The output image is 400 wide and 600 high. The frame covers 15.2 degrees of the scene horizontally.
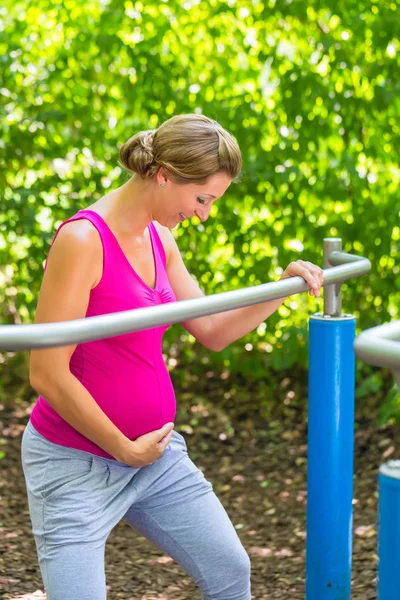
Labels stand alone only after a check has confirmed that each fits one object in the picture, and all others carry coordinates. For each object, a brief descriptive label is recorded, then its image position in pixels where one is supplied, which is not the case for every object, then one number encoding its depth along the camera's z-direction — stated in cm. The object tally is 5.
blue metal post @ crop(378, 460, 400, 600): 210
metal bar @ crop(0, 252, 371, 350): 234
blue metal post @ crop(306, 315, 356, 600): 389
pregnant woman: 310
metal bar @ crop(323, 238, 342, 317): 393
